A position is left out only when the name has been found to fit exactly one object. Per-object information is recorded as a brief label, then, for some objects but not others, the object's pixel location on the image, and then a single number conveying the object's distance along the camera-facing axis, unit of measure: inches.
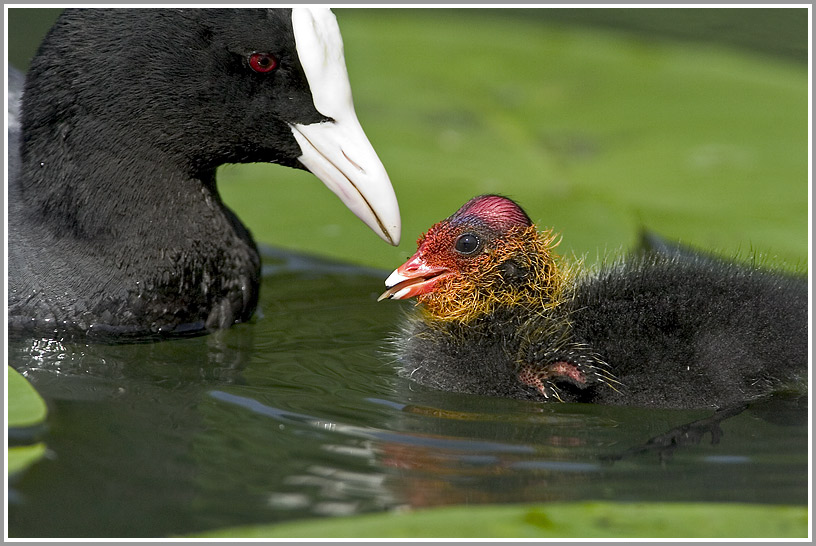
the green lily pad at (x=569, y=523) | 186.2
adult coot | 273.6
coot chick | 249.0
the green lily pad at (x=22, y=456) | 205.0
